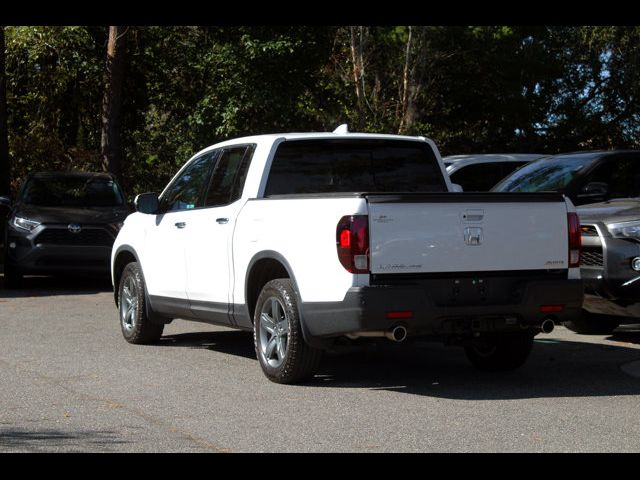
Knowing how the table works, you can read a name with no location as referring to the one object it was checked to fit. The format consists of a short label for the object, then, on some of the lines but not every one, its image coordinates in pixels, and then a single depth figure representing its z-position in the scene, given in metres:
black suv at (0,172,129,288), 17.19
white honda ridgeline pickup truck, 8.09
